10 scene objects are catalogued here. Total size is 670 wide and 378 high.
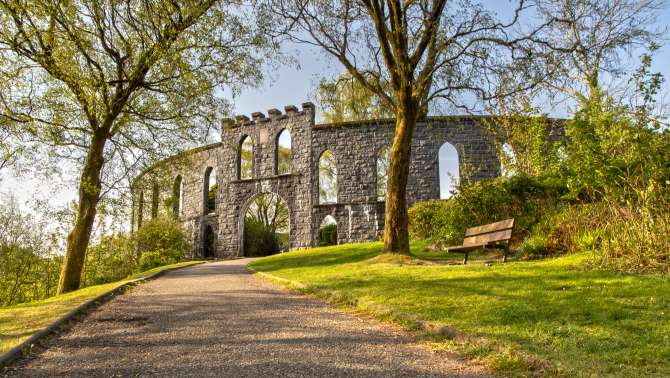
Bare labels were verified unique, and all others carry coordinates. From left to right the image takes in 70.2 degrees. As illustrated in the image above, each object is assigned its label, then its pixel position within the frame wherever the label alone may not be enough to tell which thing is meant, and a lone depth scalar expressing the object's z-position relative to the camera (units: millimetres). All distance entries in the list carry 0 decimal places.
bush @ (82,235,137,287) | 18688
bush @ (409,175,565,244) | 11938
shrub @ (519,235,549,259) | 9703
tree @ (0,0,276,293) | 11336
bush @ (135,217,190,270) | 21595
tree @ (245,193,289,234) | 34569
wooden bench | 9164
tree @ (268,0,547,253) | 11750
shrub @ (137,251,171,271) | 19750
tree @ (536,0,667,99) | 11727
